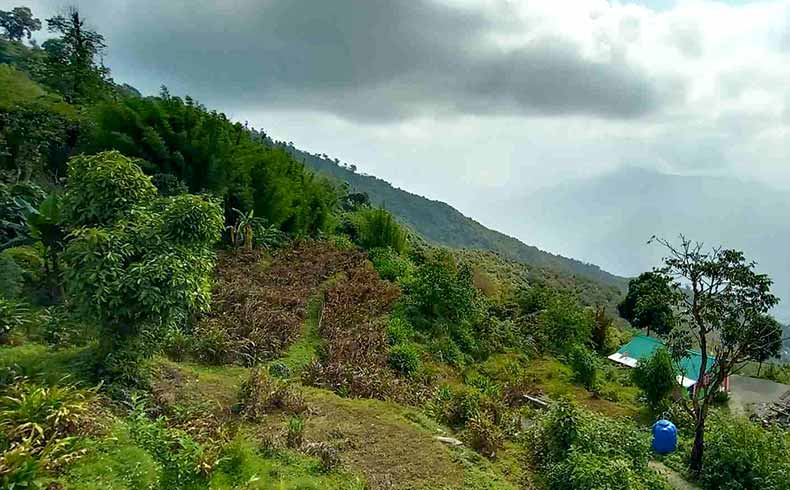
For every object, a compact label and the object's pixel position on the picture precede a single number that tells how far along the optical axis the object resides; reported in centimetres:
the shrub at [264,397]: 641
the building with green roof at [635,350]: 1488
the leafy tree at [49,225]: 693
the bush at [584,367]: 1239
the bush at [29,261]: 808
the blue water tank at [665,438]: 854
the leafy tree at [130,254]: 521
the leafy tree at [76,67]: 1639
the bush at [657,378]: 1057
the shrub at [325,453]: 545
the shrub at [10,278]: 697
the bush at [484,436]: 686
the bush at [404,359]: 959
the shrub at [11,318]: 619
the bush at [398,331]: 1065
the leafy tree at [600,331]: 1761
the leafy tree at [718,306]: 724
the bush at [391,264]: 1474
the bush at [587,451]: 580
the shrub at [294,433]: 573
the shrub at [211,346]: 794
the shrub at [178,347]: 776
